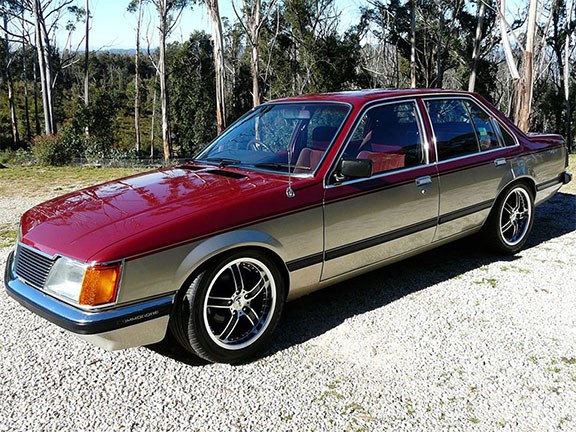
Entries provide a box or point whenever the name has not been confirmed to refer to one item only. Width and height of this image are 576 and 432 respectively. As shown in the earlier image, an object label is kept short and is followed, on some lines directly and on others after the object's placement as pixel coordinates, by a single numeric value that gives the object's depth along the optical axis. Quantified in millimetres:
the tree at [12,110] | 38531
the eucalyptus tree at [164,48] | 31983
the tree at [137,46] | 38994
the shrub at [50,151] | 14367
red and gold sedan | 2654
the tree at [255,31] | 20706
